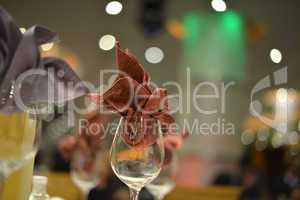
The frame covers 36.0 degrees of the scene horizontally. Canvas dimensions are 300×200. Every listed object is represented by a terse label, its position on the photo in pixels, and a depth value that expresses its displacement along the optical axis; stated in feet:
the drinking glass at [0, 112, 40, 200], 2.03
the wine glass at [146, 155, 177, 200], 3.01
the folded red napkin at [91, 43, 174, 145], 2.14
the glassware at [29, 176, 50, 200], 2.38
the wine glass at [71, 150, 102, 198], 3.71
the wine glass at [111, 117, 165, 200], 2.15
